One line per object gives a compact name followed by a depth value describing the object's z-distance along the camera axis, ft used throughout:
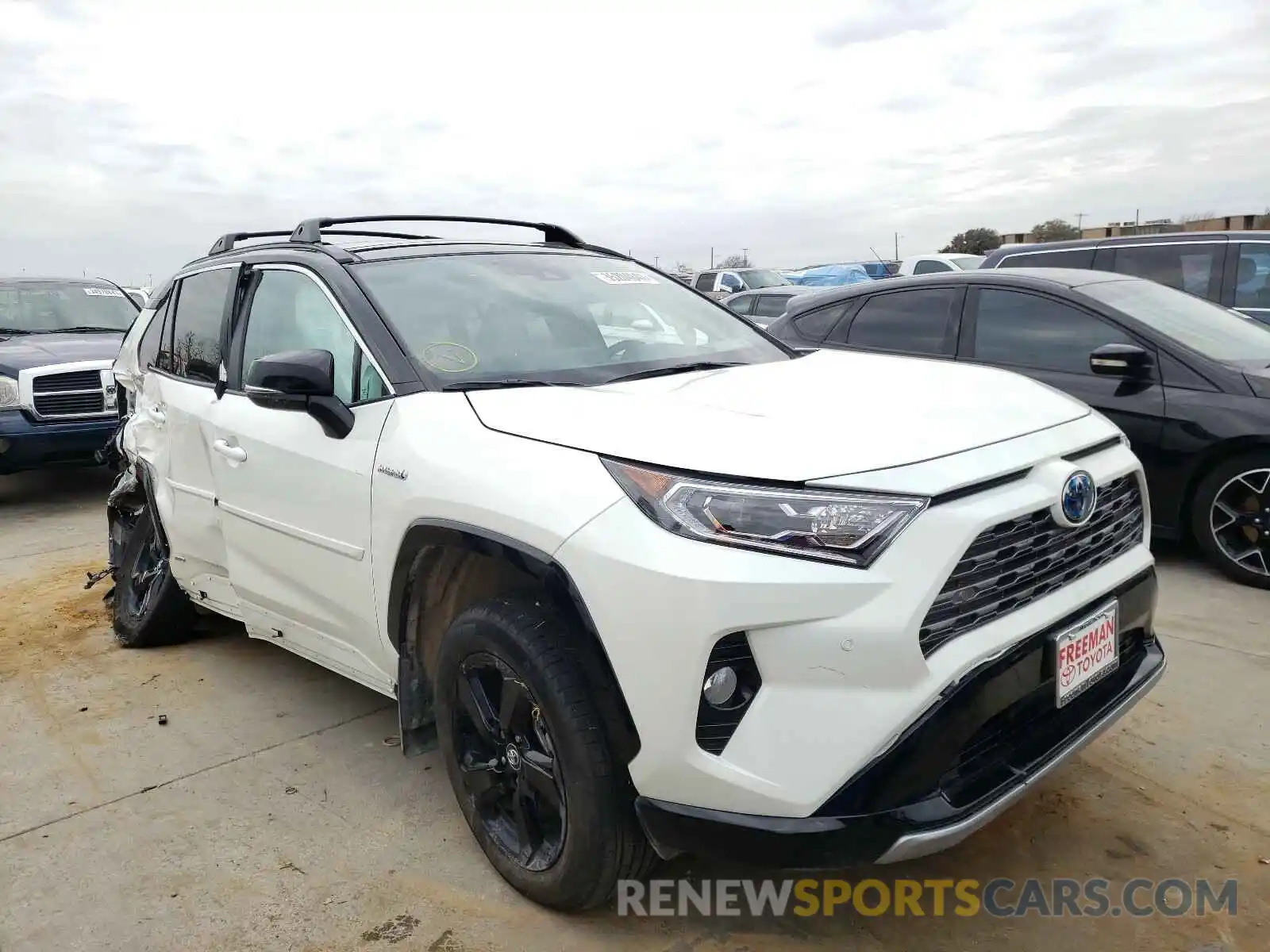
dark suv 24.71
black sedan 15.38
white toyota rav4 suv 6.47
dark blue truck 25.62
